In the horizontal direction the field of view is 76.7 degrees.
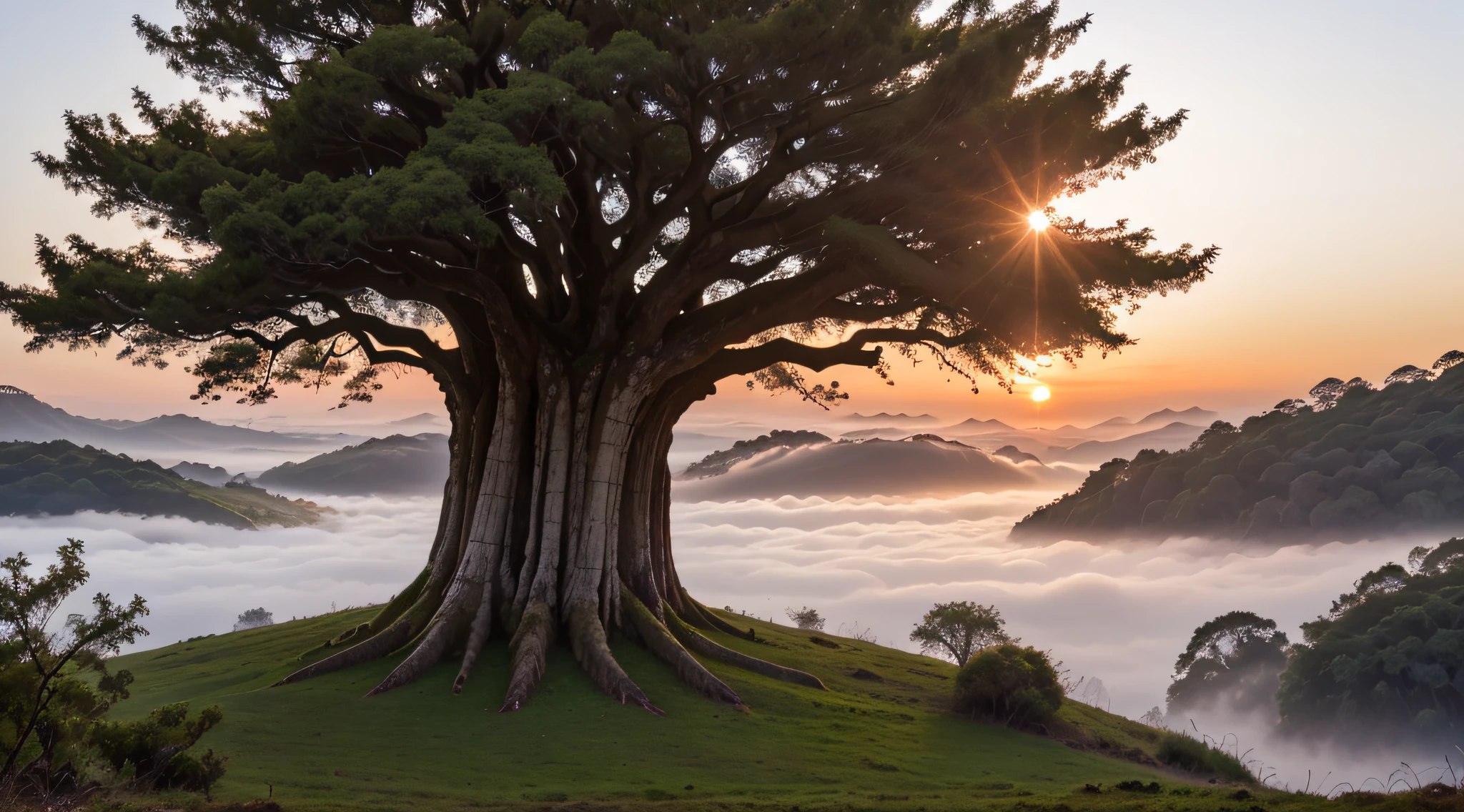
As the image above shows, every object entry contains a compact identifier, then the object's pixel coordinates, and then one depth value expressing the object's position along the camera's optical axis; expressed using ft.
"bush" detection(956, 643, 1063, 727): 61.98
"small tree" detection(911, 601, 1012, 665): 88.94
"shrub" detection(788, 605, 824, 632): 126.11
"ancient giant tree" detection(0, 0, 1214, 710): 49.34
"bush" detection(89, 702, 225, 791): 31.83
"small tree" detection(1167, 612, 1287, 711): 121.90
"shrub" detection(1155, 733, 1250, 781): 59.77
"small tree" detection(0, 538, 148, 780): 27.63
